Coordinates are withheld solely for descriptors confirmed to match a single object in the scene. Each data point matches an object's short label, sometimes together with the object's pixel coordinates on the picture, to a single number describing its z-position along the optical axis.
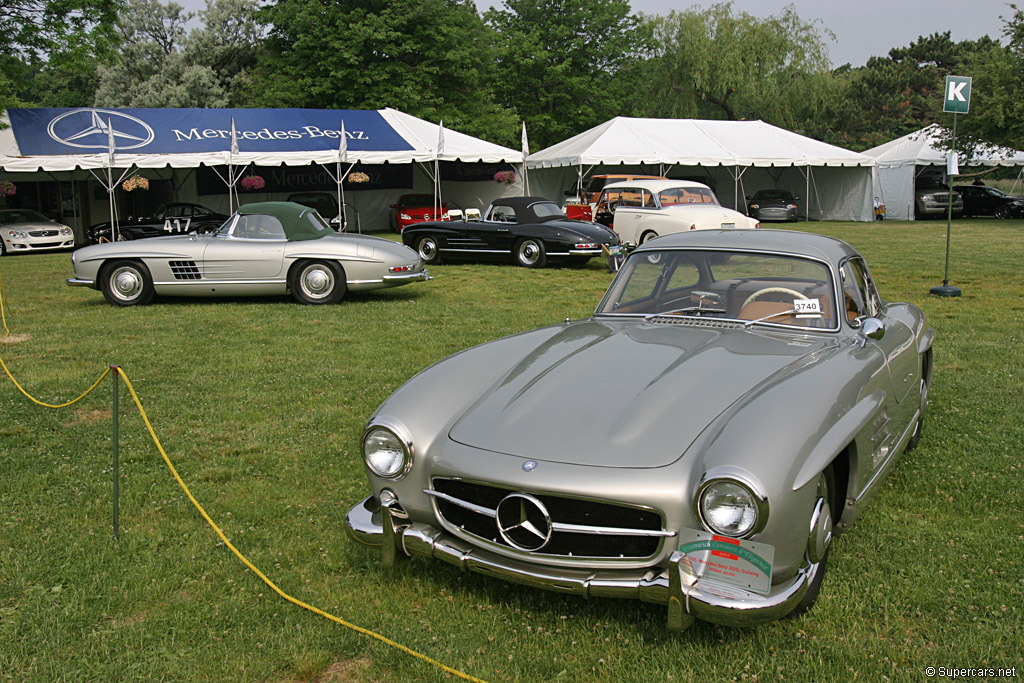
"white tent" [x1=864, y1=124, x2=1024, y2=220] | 33.66
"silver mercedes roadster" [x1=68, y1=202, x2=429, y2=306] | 11.80
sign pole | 11.40
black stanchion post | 4.07
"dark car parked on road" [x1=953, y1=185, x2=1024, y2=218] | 33.41
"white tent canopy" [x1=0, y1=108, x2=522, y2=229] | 22.70
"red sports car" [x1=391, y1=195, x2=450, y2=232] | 28.62
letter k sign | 11.41
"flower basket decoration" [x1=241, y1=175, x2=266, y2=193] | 25.53
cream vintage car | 17.80
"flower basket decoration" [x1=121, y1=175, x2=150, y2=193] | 22.98
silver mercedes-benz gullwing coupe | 2.94
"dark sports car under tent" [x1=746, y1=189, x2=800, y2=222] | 31.98
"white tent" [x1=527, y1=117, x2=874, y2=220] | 29.25
